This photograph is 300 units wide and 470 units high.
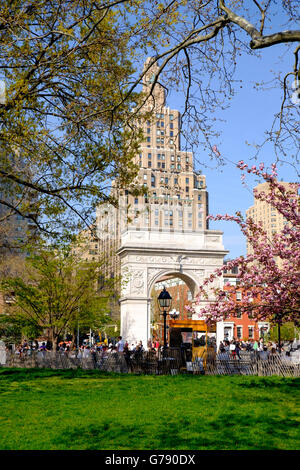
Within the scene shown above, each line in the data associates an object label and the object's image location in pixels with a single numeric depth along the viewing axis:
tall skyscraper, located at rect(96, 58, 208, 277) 94.29
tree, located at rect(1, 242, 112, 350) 25.68
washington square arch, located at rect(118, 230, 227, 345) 40.22
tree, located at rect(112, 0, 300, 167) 6.39
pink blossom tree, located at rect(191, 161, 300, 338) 15.70
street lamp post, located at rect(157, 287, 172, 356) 19.59
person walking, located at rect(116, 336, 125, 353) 27.47
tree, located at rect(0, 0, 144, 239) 10.83
